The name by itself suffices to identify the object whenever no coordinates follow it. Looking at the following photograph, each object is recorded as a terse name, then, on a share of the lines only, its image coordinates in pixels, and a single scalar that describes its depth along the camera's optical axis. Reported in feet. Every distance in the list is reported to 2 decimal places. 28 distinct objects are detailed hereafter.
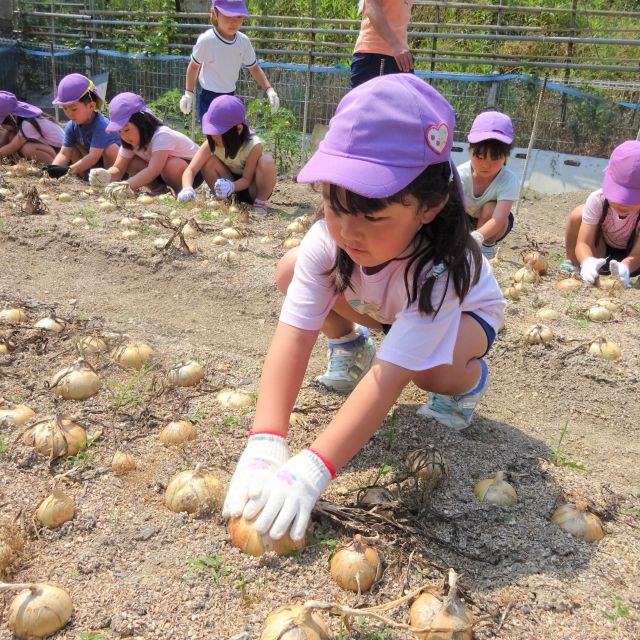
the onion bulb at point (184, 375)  7.16
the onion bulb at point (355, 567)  4.42
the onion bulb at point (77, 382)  6.73
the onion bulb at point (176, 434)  6.02
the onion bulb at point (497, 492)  5.48
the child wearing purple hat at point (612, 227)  11.43
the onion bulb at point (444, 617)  3.97
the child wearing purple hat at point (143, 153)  16.37
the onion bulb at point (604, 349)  8.87
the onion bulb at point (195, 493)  5.07
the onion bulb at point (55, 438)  5.74
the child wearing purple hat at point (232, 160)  15.93
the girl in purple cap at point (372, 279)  4.37
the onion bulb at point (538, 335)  9.23
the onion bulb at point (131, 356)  7.55
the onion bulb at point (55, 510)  4.94
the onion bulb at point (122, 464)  5.61
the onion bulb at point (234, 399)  6.72
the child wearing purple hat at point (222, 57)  17.29
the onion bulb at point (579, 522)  5.15
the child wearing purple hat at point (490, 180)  11.82
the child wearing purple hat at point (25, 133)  20.29
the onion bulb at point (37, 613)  3.96
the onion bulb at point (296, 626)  3.74
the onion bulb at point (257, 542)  4.61
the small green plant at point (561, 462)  6.36
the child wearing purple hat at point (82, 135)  17.33
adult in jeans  13.24
